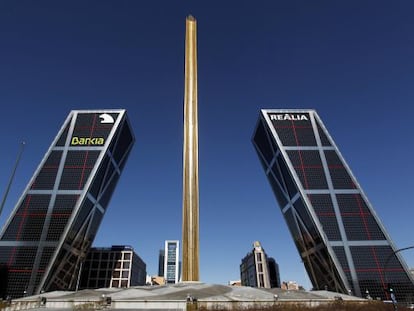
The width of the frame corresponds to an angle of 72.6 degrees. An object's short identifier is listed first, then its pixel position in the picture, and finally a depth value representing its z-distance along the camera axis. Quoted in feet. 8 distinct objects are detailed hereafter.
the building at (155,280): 567.50
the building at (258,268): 418.68
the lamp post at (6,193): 82.56
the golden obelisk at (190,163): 185.16
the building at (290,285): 549.46
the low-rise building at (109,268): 349.20
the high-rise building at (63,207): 209.77
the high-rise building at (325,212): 207.62
